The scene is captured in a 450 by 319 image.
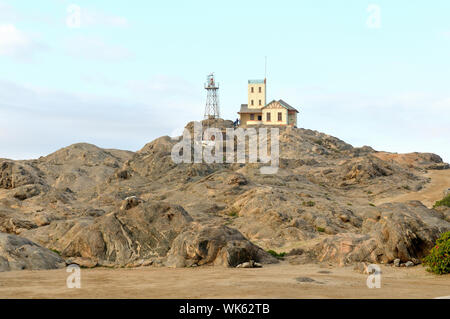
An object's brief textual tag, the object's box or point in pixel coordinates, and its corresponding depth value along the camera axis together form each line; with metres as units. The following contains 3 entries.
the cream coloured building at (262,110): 107.62
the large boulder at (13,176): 61.44
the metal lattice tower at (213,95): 105.81
